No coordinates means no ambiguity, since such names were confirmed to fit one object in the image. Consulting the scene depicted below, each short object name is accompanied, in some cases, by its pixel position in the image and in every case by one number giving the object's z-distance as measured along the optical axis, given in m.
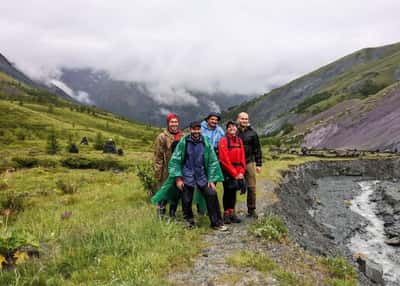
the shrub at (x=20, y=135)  72.64
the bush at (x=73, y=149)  43.19
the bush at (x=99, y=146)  55.92
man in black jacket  11.32
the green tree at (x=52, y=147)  42.29
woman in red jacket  10.78
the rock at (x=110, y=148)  48.20
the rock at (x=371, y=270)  11.18
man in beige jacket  10.68
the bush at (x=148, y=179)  14.63
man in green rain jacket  9.81
